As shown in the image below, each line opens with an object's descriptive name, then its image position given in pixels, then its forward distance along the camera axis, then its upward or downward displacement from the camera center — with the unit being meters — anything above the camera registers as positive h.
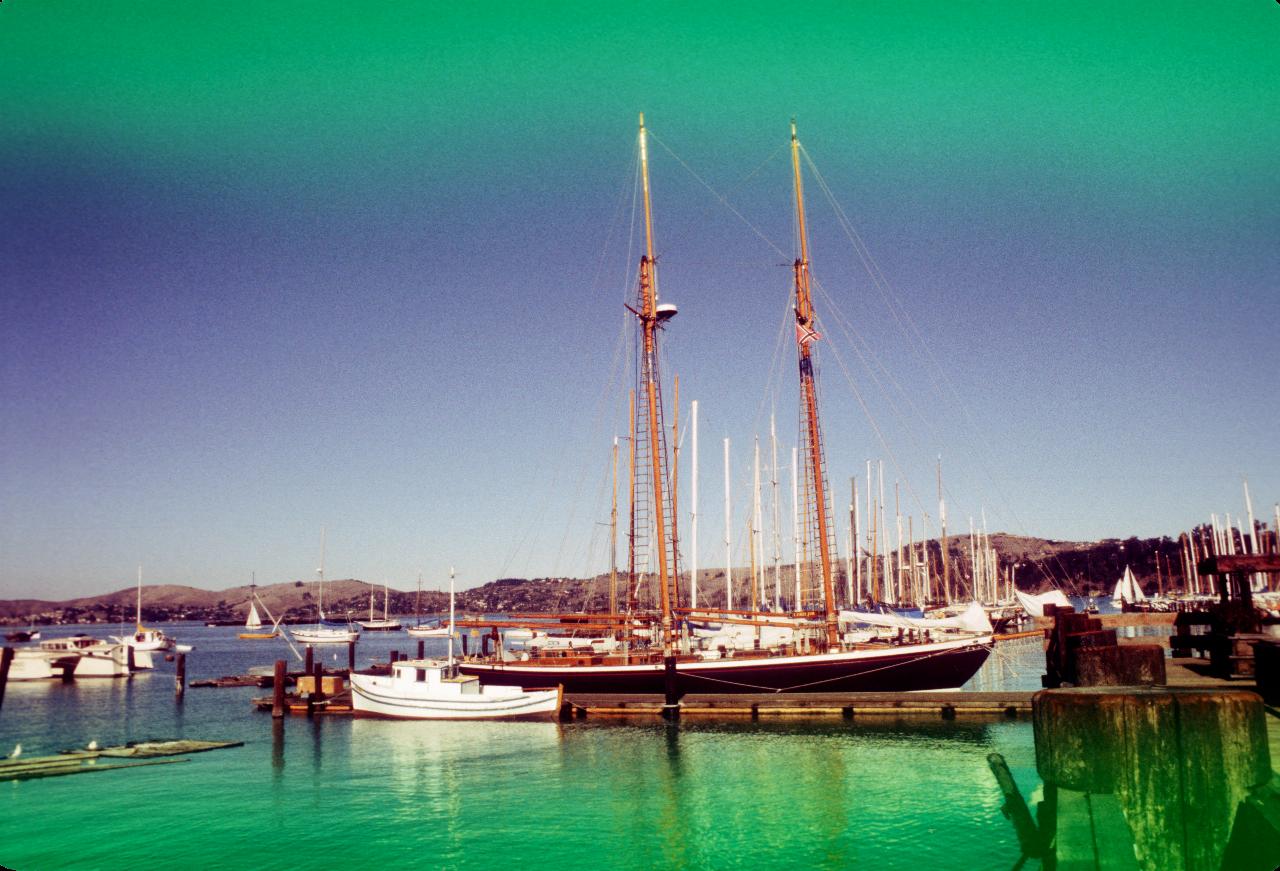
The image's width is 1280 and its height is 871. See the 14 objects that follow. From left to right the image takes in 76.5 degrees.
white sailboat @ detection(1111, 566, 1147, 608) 123.31 -8.15
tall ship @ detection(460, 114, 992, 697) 40.44 -5.42
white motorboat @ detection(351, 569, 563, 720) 40.00 -7.08
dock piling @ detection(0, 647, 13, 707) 33.27 -3.67
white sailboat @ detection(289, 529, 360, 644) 131.75 -12.05
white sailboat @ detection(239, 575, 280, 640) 162.59 -14.14
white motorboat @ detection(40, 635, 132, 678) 79.44 -8.46
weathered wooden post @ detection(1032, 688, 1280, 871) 4.69 -1.28
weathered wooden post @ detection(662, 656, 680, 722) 37.53 -6.57
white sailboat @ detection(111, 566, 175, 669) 89.06 -9.42
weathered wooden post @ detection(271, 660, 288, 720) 43.93 -7.13
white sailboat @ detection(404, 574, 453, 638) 166.44 -14.83
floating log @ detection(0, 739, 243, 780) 30.94 -7.78
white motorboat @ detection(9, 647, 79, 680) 75.88 -8.91
